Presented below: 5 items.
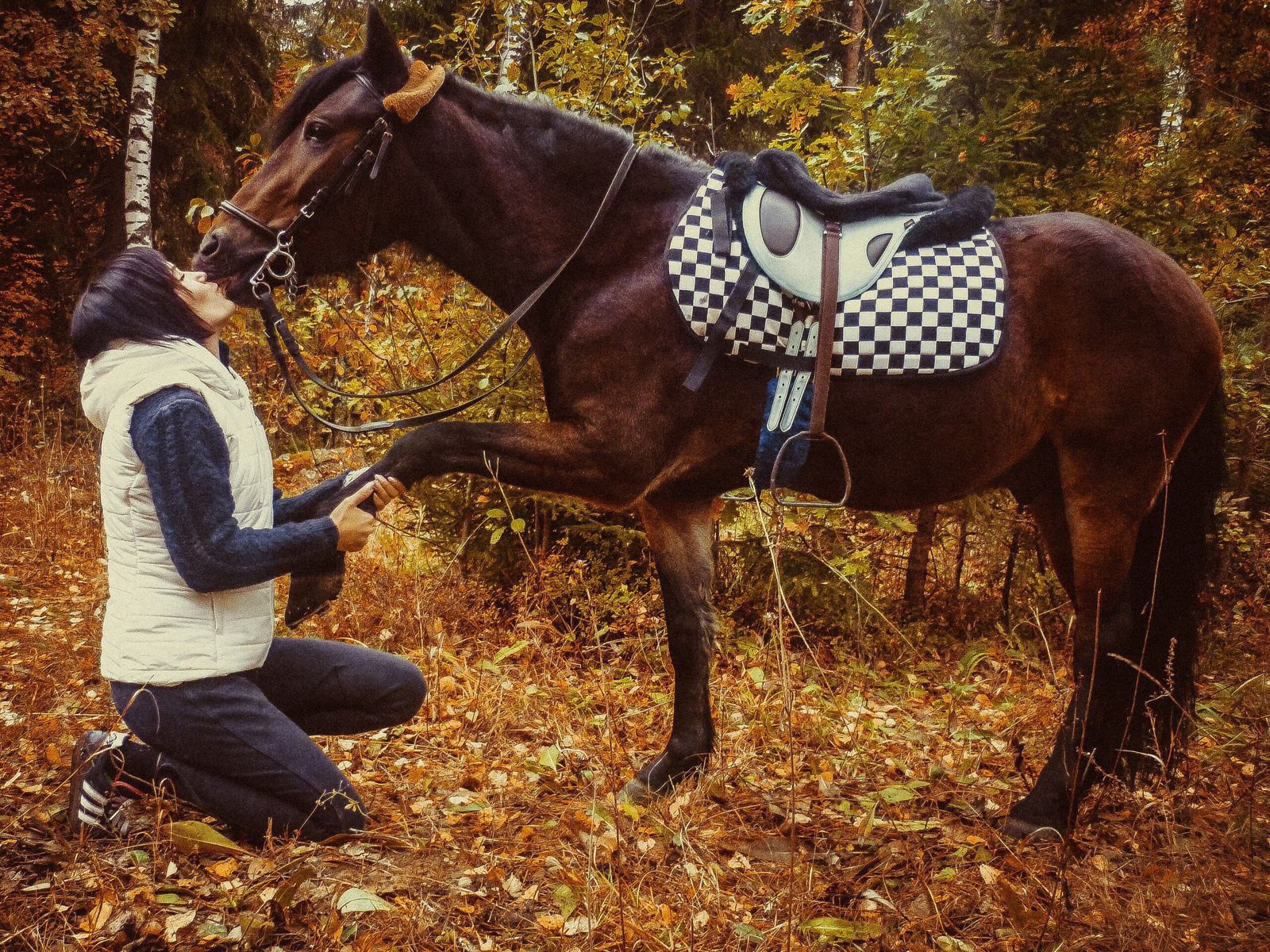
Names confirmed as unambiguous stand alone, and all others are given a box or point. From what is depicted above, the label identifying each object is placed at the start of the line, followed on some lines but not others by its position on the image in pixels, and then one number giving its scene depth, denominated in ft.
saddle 8.66
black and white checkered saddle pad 8.66
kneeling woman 7.65
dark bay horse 8.84
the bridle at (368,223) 8.84
